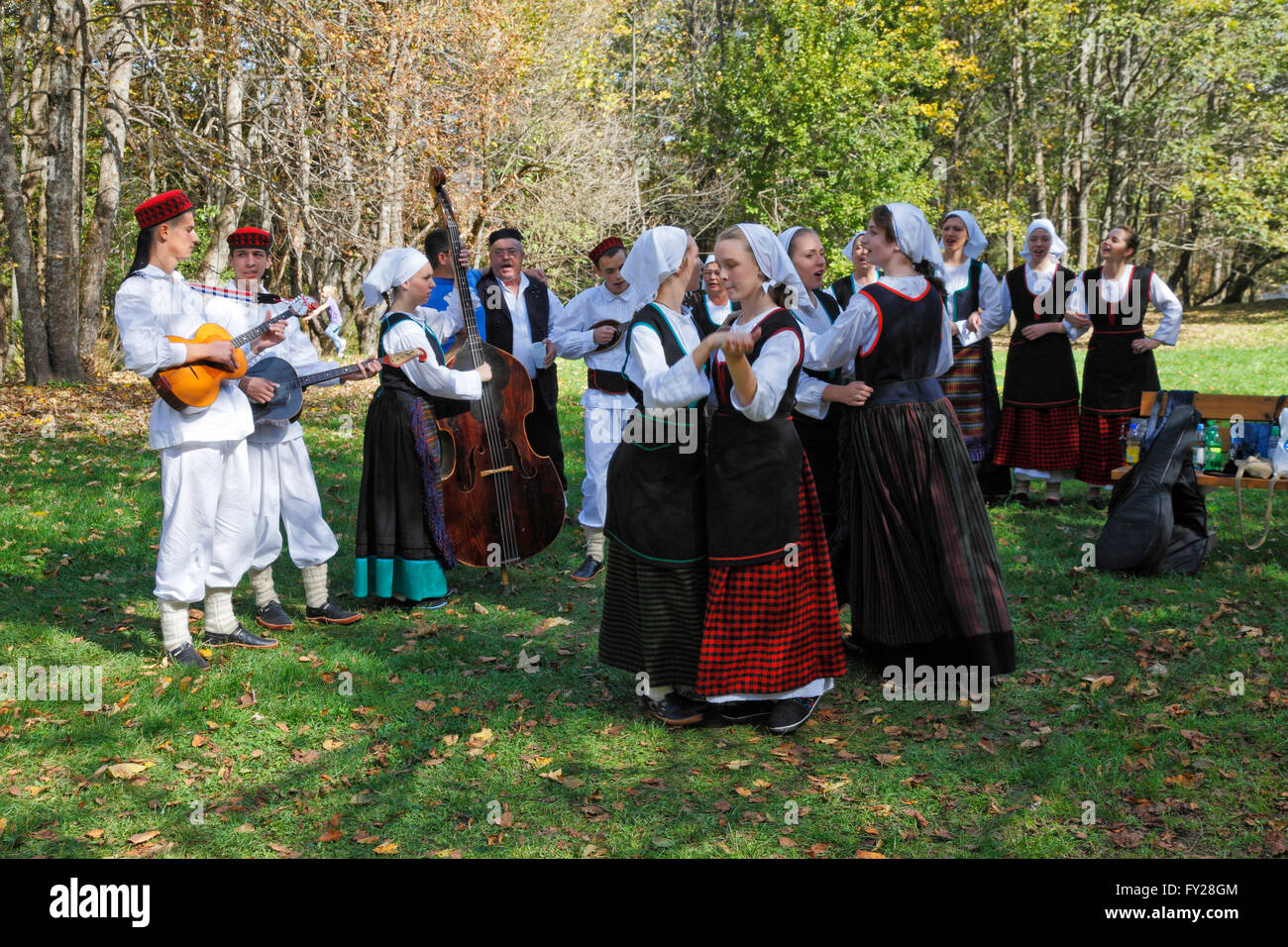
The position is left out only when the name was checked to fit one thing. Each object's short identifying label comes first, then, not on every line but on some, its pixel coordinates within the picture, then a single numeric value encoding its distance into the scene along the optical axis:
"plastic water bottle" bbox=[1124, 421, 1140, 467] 7.07
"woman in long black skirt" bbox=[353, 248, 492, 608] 5.83
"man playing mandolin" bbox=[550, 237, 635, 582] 6.97
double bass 6.14
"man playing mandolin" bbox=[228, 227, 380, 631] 5.64
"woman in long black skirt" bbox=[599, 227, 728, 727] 4.10
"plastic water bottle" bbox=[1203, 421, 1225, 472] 6.82
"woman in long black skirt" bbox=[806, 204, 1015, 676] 4.77
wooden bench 6.67
